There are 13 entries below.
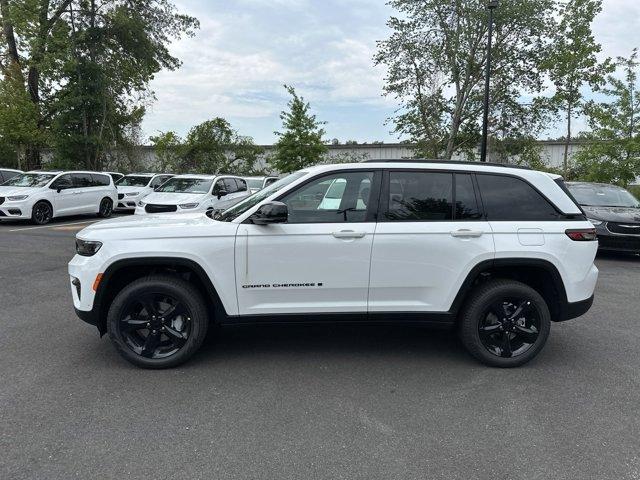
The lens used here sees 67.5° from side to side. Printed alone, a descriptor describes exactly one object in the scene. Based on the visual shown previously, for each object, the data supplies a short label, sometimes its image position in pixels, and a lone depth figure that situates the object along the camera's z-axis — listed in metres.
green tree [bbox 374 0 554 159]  24.66
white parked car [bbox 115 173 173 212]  18.89
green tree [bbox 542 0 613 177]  19.41
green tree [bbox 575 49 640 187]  16.52
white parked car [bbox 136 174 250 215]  12.03
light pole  16.25
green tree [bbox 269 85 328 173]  32.06
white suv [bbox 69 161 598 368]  3.90
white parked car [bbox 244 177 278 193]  19.81
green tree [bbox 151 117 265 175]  33.22
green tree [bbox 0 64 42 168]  23.98
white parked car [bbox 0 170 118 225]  13.48
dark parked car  9.64
